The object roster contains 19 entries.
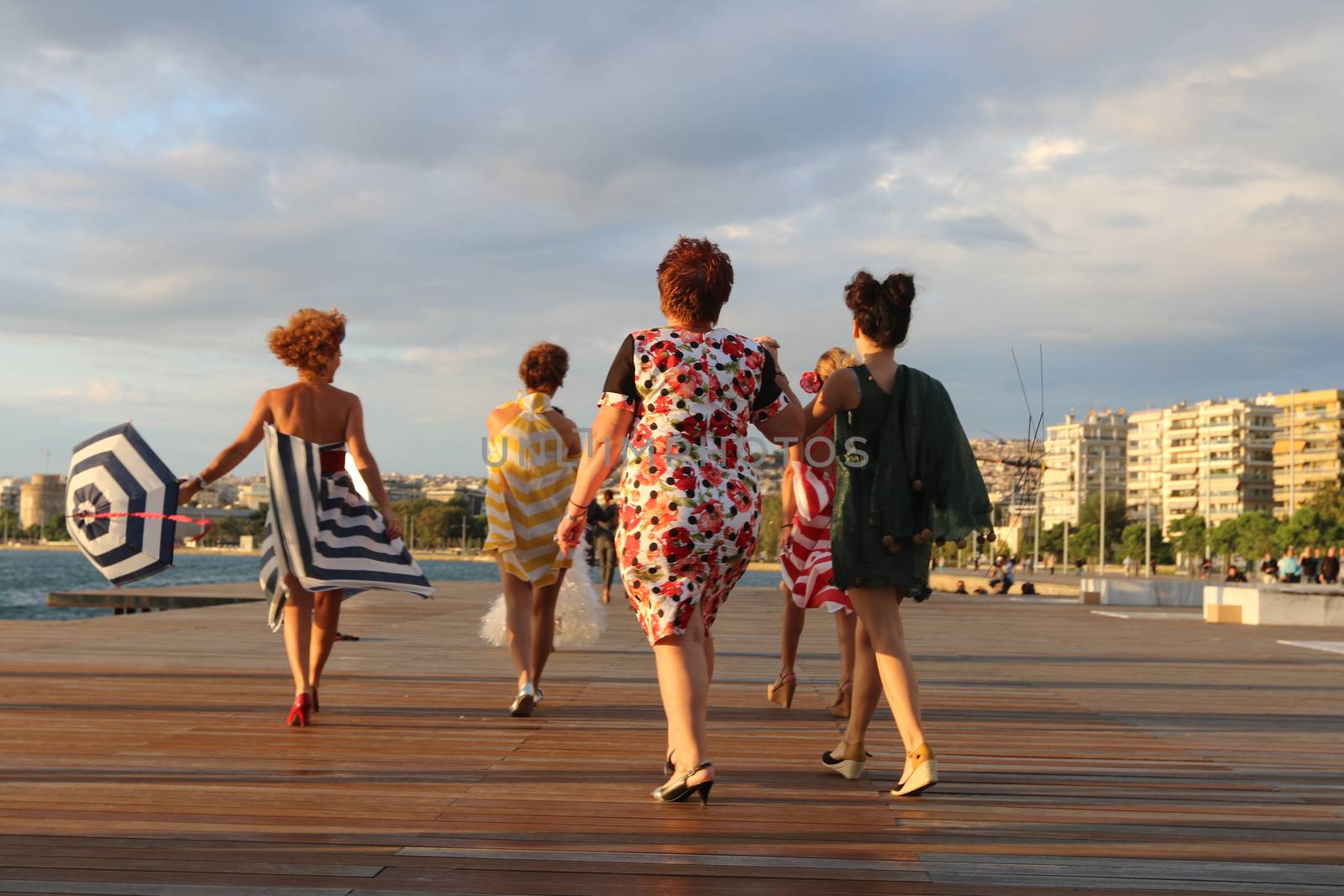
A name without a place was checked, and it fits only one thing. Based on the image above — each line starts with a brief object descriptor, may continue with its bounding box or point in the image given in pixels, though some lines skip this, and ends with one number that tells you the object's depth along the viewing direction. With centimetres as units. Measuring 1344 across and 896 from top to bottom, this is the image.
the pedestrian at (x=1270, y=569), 8094
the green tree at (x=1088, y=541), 16450
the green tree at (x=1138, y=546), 15700
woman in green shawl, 493
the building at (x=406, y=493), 16990
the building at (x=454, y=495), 15725
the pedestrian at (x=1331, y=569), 5081
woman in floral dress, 462
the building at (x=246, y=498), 16989
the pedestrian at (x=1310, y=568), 6256
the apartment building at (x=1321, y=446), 19388
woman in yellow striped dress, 741
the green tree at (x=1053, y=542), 18425
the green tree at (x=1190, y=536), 14500
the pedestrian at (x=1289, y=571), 4822
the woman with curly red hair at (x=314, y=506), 659
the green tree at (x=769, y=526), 4389
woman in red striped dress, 717
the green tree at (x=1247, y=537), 12581
